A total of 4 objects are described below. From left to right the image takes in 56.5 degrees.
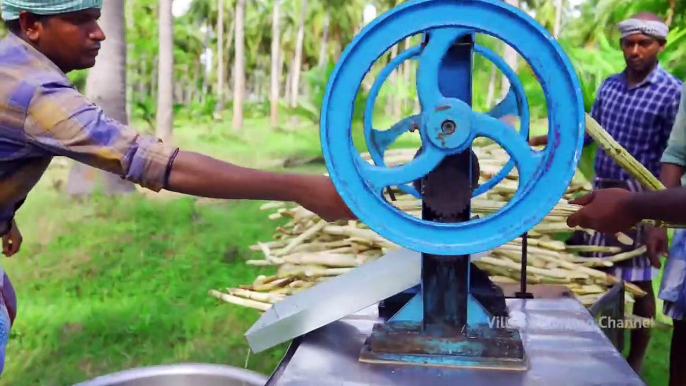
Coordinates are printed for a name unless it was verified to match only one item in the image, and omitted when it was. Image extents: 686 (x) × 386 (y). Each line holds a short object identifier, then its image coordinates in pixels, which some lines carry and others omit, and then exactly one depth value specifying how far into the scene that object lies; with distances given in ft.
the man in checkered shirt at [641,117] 9.70
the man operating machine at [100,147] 4.32
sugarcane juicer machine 3.68
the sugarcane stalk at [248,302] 10.50
